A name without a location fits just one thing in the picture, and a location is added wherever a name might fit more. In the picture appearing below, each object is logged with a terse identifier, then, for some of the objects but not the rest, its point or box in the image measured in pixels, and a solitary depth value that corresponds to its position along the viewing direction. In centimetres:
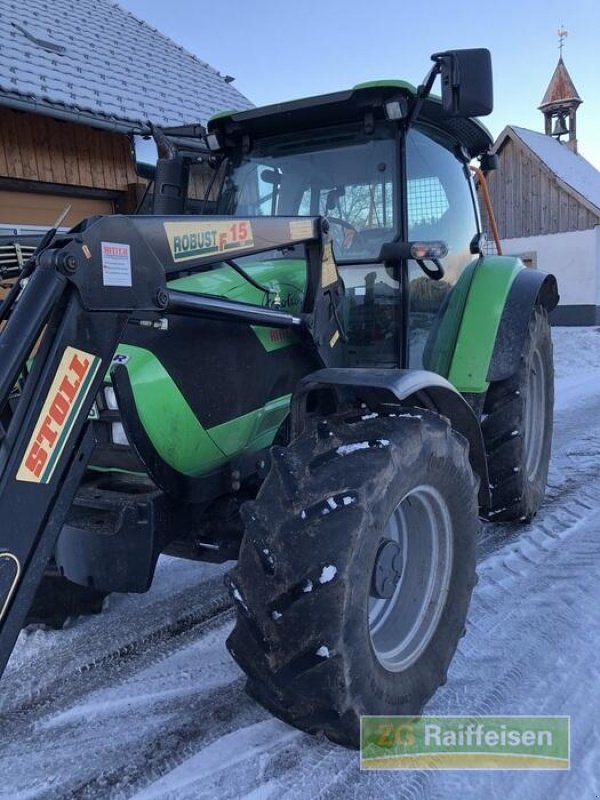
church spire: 2625
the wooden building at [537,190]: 2011
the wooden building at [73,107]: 701
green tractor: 197
